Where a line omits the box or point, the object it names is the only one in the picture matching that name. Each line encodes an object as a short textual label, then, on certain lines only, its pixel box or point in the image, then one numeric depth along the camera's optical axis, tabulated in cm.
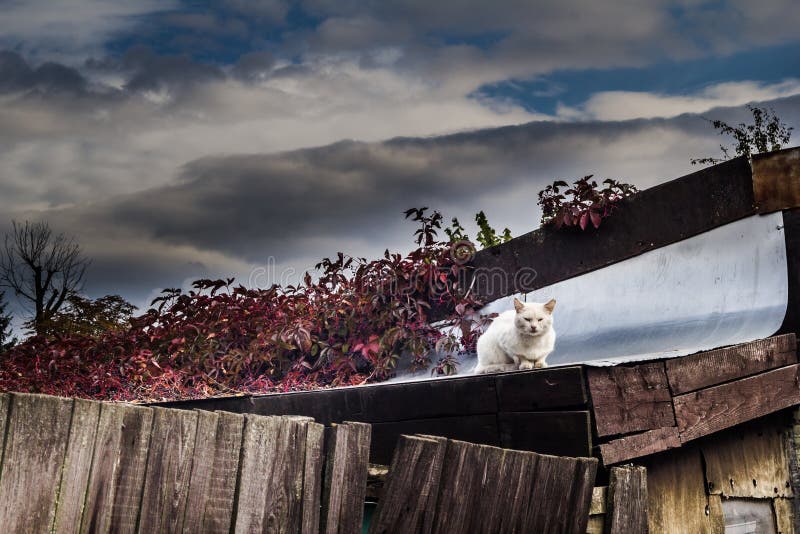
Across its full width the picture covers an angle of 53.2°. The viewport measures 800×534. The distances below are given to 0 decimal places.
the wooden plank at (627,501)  385
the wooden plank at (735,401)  468
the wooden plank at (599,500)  388
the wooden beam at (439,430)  430
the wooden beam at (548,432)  397
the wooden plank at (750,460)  514
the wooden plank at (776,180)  604
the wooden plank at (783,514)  550
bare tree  1415
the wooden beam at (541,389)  400
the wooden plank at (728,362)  465
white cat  546
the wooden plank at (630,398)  405
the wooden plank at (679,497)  468
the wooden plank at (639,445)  404
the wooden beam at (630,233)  632
